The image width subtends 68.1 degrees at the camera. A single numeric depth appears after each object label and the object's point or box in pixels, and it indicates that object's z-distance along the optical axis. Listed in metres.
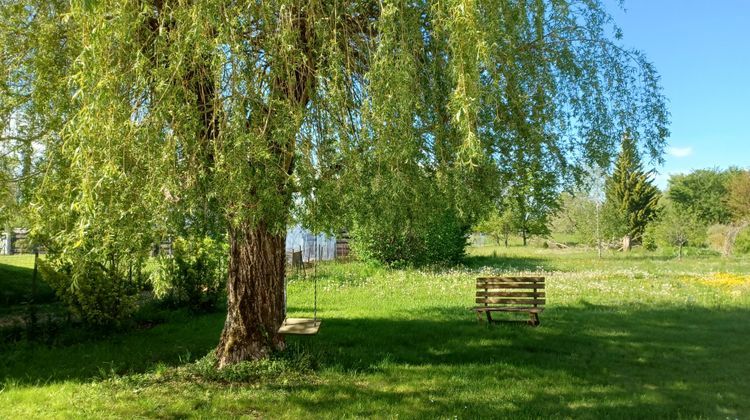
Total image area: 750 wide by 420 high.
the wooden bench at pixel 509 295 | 10.48
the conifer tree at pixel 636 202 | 47.41
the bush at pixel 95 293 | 9.91
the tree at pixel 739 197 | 47.25
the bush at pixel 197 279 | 12.07
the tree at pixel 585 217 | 38.53
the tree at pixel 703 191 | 60.62
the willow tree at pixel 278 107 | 4.98
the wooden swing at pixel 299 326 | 7.04
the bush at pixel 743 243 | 38.19
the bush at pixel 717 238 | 41.00
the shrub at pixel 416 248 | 22.53
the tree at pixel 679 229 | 35.62
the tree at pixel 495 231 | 44.47
